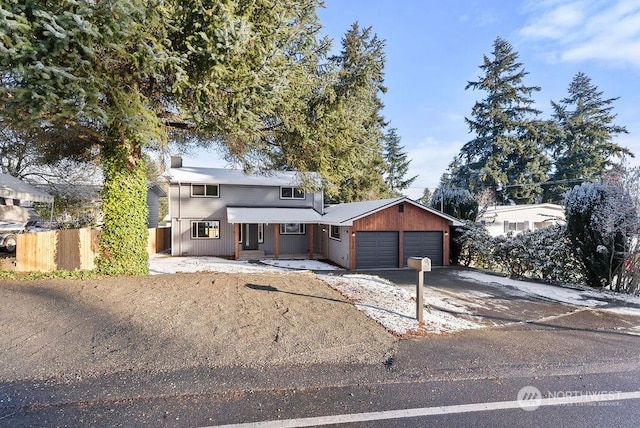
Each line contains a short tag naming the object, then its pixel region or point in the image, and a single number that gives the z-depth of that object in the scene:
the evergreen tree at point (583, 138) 32.12
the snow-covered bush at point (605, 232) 9.90
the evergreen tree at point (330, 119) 9.33
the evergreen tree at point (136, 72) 5.69
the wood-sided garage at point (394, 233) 15.48
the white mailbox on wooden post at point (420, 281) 5.83
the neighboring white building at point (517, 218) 24.23
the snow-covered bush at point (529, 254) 11.89
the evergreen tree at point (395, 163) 35.97
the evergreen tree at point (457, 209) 16.97
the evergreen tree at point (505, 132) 30.50
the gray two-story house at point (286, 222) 15.77
